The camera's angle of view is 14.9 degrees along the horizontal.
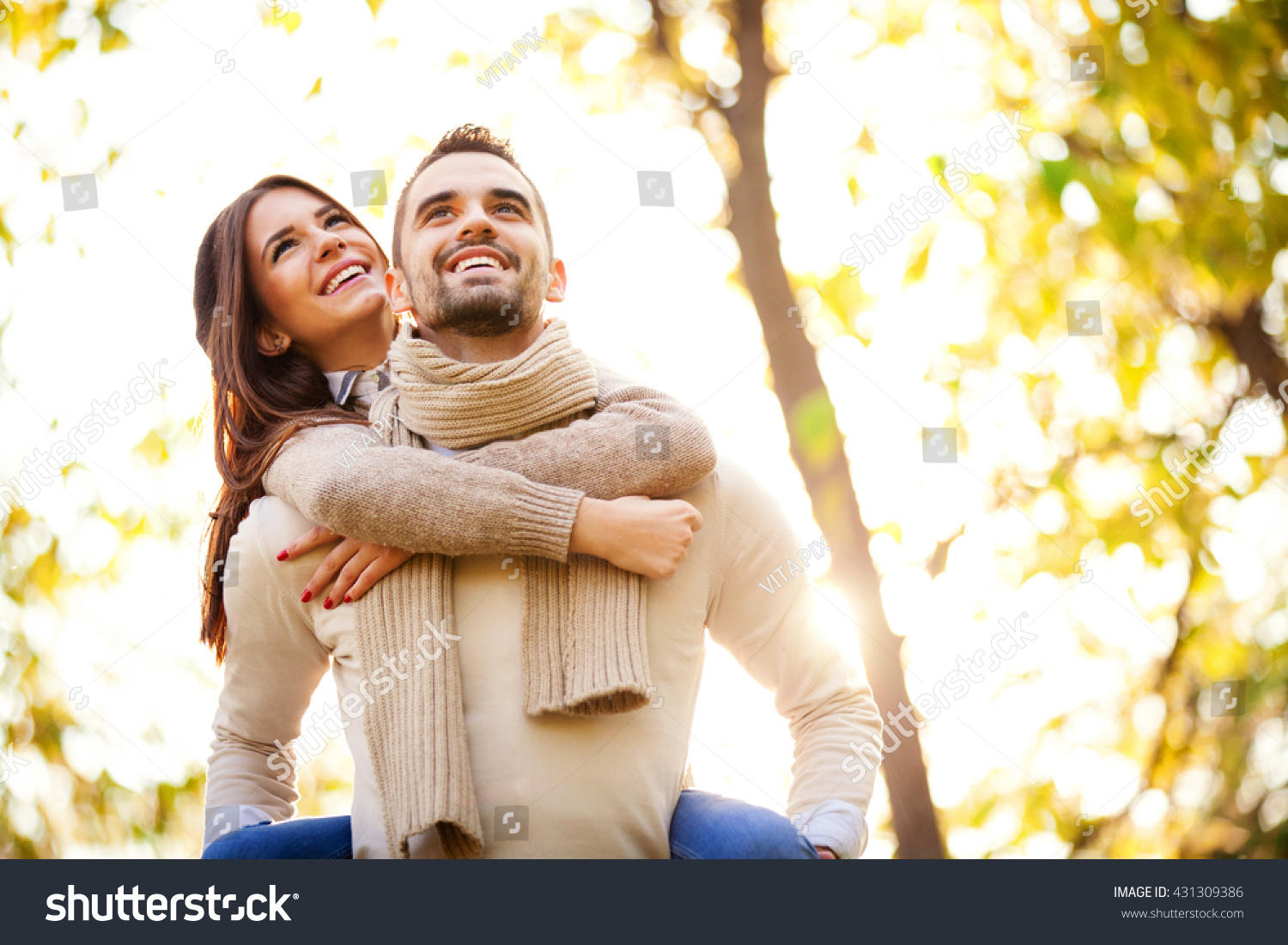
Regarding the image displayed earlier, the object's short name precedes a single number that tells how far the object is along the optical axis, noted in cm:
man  434
